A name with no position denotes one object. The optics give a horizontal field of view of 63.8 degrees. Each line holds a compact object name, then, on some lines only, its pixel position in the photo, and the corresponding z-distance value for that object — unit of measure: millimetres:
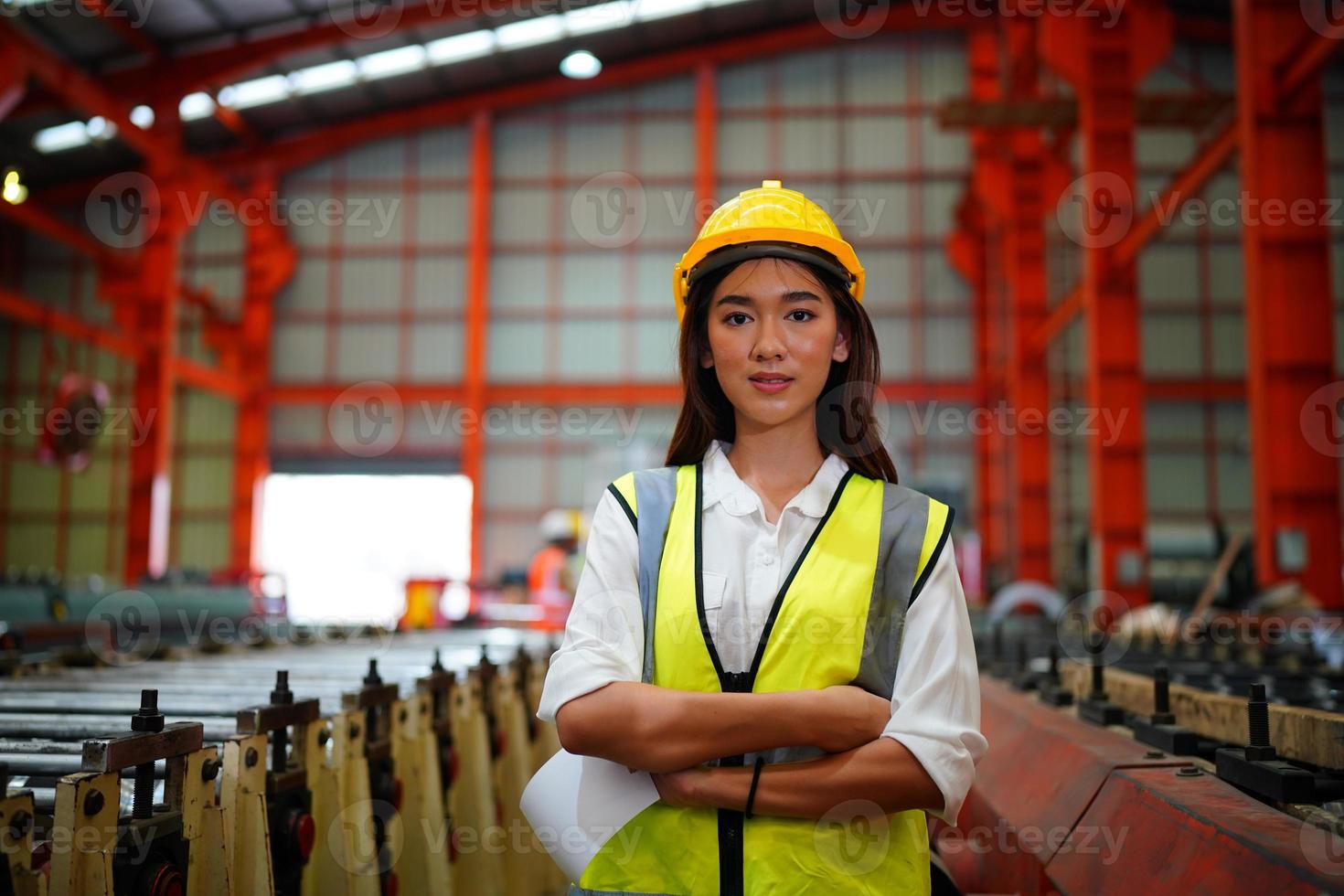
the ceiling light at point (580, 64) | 12071
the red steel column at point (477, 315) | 18500
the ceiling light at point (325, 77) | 17234
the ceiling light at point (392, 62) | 17266
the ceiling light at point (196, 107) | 16625
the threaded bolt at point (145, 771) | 1896
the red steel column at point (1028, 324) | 15297
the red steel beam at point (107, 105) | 11875
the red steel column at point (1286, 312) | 8117
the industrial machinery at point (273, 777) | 1779
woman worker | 1456
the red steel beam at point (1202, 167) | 8227
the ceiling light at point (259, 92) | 17109
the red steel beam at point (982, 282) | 17797
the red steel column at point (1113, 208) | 10891
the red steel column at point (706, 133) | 18828
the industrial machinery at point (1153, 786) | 1524
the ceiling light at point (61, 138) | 16641
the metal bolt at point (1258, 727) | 1854
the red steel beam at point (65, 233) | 14546
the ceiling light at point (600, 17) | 17312
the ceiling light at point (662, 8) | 17422
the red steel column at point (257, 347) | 19062
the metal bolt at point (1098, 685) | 2967
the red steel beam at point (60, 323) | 14422
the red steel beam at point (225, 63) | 14602
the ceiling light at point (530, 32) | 17188
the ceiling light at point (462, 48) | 17359
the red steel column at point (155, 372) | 14602
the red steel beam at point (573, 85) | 18938
